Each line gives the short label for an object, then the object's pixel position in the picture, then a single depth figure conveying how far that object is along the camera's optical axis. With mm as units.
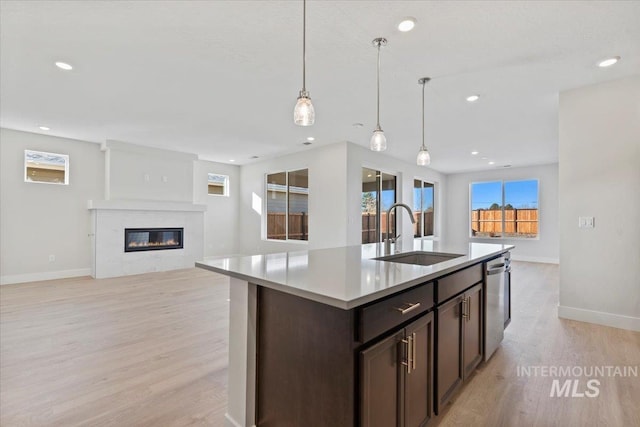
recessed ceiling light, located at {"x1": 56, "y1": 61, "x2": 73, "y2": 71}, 2834
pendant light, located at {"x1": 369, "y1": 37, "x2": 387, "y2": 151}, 2571
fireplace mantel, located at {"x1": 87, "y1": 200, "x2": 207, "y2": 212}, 5480
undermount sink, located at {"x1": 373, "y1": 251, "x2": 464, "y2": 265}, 2202
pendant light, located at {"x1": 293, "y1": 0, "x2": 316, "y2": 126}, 1895
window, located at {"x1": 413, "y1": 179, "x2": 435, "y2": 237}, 8252
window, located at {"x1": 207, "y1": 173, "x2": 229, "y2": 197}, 7887
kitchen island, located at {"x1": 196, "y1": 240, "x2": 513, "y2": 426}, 1124
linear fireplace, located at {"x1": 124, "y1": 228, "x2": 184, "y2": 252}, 5891
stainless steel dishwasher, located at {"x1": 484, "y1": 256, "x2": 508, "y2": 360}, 2258
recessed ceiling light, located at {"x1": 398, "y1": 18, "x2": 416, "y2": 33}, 2152
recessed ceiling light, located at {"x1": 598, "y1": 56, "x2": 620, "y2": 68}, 2654
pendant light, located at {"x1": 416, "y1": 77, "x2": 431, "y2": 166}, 3010
